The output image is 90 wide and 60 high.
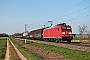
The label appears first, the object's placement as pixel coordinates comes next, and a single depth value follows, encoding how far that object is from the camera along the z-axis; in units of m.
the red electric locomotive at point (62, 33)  41.66
